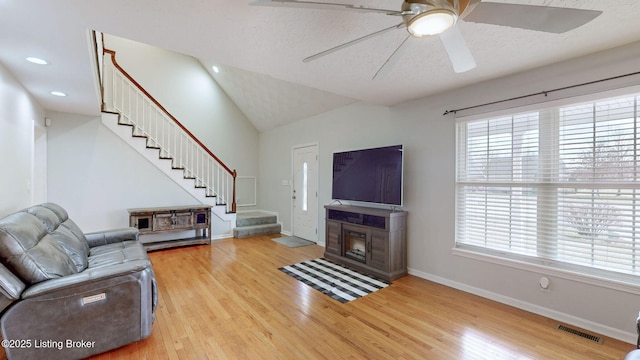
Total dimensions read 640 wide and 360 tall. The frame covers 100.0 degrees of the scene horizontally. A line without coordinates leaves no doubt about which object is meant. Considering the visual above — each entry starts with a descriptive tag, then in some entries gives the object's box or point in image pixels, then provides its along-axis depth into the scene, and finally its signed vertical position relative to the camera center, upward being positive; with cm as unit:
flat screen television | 365 +4
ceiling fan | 129 +85
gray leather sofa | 175 -87
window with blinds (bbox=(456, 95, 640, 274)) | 229 -6
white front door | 557 -32
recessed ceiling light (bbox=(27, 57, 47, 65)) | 248 +108
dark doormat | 534 -132
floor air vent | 225 -134
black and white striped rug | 313 -133
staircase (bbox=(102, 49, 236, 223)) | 497 +75
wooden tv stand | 358 -89
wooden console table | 475 -83
